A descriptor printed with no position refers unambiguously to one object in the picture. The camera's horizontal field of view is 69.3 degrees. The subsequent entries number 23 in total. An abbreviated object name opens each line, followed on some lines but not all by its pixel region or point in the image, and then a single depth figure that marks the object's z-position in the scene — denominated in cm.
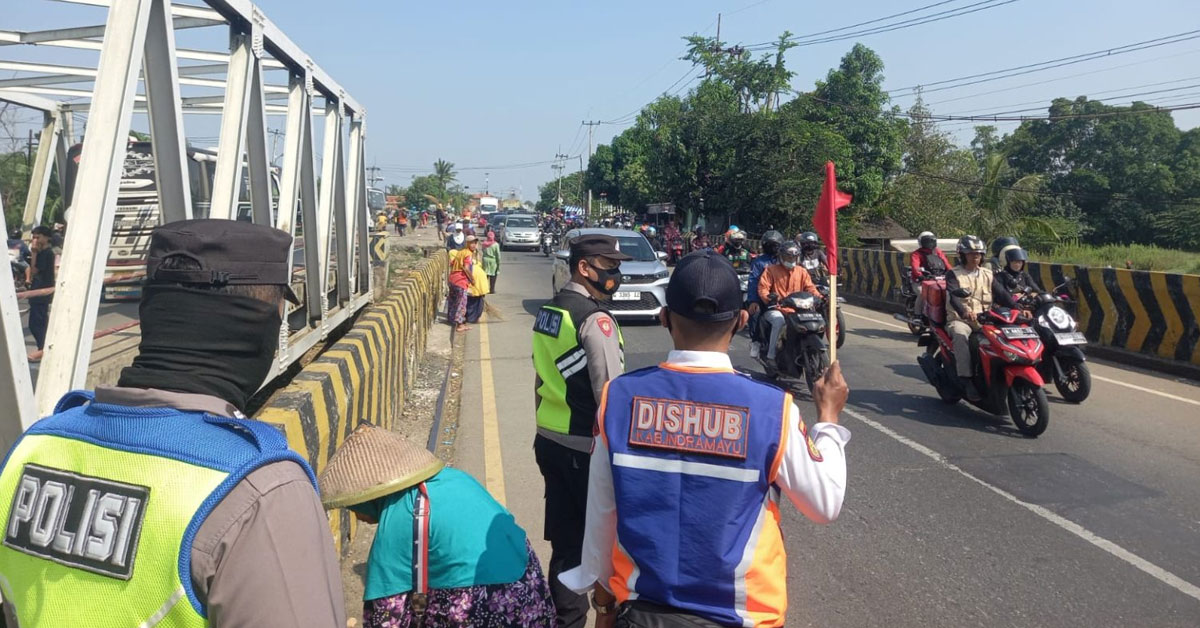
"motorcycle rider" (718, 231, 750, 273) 1453
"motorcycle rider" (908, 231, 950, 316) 1219
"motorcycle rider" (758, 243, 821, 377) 898
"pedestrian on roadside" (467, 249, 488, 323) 1330
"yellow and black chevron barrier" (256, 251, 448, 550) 371
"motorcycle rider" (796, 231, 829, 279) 1177
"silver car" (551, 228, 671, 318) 1348
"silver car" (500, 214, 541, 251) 3697
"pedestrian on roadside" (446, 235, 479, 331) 1287
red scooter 701
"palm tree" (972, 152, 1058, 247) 2662
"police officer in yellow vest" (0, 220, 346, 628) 130
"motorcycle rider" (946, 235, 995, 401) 769
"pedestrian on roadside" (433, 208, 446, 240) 3768
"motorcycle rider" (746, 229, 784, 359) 941
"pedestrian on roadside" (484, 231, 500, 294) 1717
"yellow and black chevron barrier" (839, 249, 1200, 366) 1015
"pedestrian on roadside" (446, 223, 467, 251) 1312
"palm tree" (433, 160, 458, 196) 10812
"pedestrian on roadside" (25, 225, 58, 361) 298
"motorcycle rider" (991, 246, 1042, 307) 809
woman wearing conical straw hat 230
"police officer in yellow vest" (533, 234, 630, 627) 325
